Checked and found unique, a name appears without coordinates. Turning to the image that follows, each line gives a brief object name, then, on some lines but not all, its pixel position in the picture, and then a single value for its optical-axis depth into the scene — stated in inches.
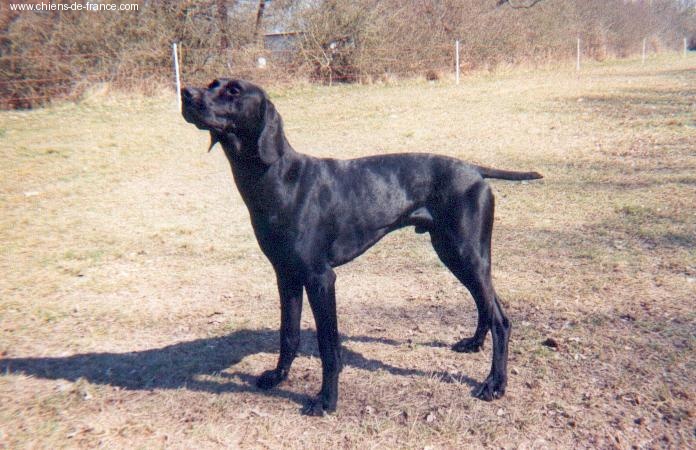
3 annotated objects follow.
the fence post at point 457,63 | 882.3
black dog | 124.8
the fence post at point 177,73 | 589.0
